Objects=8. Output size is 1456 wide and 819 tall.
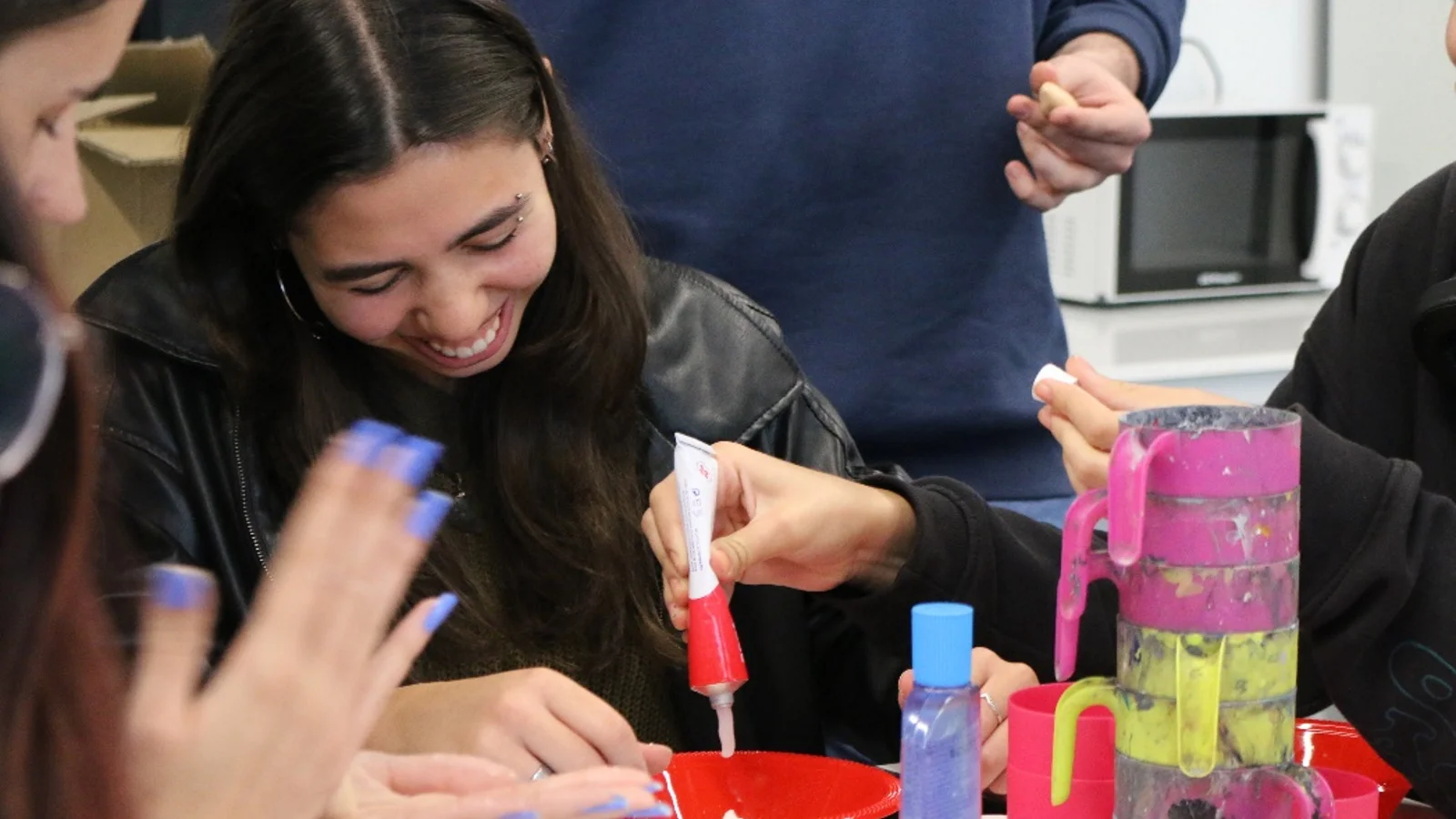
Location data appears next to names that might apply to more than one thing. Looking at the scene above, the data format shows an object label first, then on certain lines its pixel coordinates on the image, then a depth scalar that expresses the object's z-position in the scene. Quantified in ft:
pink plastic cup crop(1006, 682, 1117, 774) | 6.93
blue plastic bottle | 6.87
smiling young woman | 7.90
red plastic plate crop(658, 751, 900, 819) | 7.35
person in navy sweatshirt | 8.79
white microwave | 12.69
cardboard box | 8.68
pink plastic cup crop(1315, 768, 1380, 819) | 6.79
